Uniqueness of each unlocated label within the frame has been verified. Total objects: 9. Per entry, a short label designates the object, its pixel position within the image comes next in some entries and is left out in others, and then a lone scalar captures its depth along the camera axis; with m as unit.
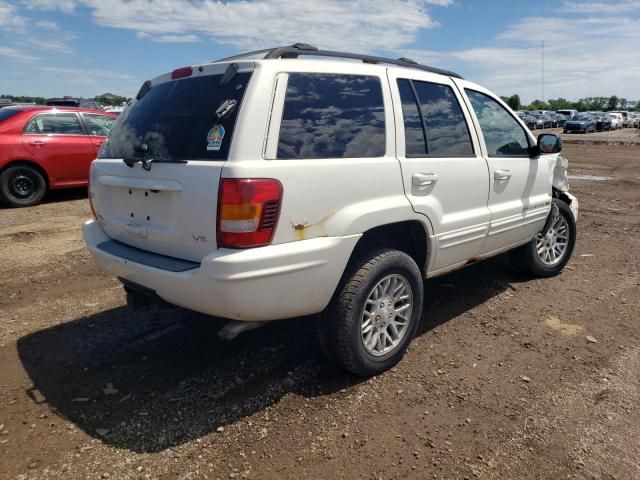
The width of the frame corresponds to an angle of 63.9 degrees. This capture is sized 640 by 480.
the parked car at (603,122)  42.56
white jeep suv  2.63
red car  8.44
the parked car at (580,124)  39.56
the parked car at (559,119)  48.66
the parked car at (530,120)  42.62
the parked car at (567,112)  50.08
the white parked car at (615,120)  45.44
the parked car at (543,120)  45.67
